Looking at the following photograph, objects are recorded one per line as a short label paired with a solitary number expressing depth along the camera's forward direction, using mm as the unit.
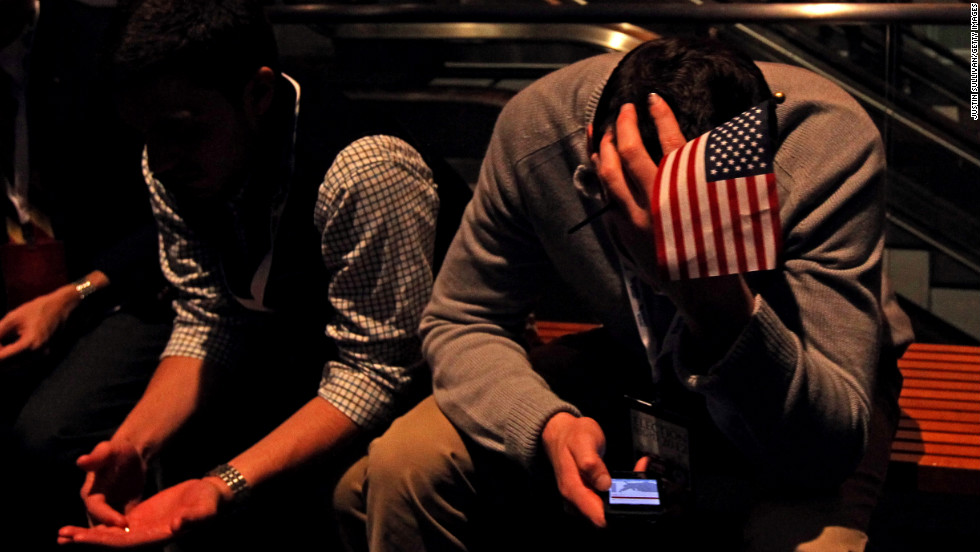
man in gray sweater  1588
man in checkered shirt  2100
